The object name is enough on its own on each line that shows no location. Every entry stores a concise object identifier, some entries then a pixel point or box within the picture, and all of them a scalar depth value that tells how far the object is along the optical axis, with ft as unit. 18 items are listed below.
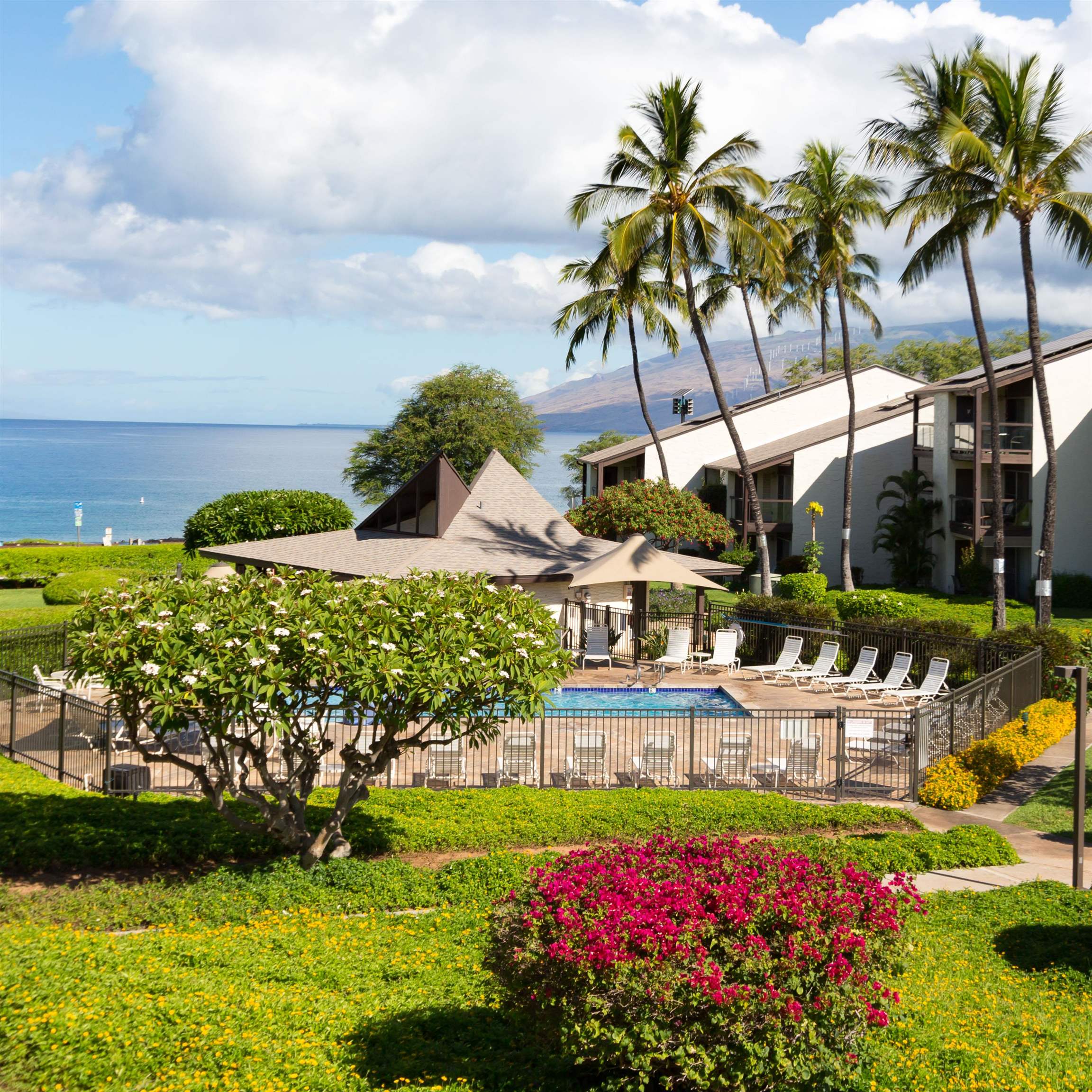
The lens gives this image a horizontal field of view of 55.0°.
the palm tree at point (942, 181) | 94.22
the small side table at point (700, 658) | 86.58
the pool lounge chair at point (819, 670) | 78.07
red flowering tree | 111.04
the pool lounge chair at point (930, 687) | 70.23
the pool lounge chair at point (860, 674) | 75.61
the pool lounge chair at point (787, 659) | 80.74
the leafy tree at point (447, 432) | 221.25
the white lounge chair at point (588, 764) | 51.08
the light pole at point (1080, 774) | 36.70
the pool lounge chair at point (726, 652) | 84.02
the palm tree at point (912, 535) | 137.90
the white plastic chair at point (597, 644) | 88.12
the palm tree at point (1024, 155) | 88.33
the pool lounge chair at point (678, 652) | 83.30
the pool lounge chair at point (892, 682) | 72.54
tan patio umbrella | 83.56
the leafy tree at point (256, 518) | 117.08
